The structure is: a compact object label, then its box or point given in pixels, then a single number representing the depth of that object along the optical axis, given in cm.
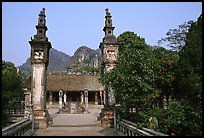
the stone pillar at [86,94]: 3609
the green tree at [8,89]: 943
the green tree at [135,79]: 1031
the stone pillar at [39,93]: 1387
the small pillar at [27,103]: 1314
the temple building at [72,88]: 3659
